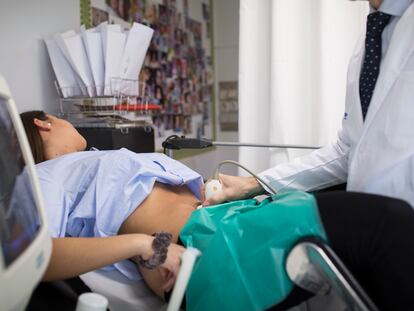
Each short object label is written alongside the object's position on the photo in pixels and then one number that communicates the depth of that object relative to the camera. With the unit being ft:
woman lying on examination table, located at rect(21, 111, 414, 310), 1.87
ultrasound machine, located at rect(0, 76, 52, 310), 1.41
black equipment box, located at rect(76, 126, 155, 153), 4.72
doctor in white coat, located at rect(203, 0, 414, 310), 1.85
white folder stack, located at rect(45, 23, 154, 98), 4.75
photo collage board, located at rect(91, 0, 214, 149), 6.73
